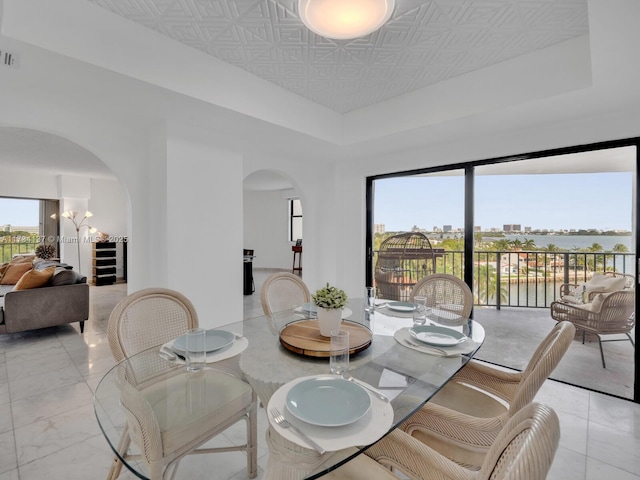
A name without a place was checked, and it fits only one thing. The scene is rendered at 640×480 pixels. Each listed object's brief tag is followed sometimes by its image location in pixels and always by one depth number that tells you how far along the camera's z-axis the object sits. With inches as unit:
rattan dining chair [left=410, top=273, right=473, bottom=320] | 94.3
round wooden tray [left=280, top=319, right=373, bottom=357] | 58.7
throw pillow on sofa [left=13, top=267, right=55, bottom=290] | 147.1
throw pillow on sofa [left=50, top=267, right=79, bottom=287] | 154.7
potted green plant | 63.2
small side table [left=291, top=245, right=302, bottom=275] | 356.5
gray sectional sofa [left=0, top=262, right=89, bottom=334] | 139.8
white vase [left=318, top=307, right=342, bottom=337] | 64.3
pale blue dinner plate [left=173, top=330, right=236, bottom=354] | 59.1
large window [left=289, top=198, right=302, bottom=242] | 384.8
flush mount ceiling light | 53.8
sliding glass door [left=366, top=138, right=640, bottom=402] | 104.7
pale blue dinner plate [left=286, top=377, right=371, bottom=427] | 38.4
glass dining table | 36.5
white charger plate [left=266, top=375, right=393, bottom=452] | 35.4
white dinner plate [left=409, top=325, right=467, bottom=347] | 63.9
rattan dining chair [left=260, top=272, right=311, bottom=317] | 96.7
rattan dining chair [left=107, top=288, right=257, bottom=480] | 40.3
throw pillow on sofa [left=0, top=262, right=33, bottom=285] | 203.6
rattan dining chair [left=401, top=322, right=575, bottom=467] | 45.0
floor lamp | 279.4
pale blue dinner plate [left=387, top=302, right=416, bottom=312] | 91.0
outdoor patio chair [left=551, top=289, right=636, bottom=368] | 101.7
